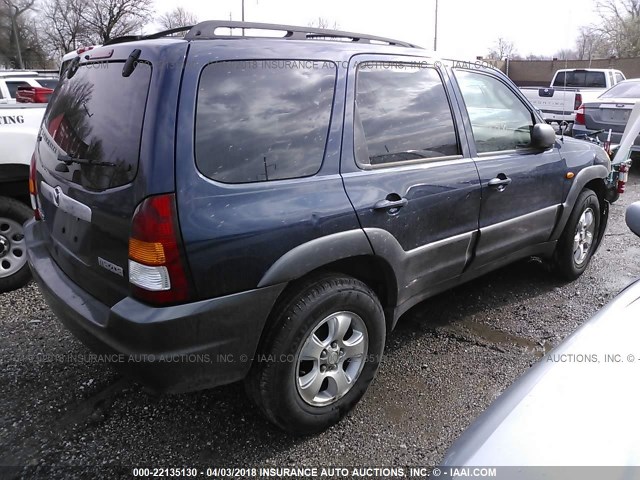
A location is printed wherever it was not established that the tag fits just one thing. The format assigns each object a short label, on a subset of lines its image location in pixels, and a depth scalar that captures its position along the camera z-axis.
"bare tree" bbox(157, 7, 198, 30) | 41.28
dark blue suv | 2.00
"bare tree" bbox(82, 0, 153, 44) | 42.81
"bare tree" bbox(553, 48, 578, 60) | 52.19
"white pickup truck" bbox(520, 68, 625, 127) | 12.73
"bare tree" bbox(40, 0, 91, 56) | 42.81
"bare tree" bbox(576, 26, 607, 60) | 48.44
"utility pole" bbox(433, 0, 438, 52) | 29.93
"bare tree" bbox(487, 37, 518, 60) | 57.94
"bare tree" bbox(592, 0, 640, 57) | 45.59
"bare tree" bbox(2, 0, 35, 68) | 38.24
